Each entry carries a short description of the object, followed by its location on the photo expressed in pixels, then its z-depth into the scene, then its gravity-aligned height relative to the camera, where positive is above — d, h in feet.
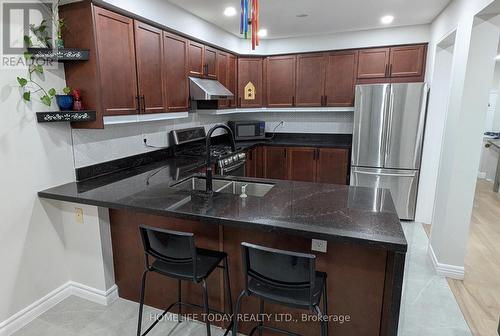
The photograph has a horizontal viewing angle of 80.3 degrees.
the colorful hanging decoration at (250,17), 5.44 +1.72
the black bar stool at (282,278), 4.39 -2.57
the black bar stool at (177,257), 5.27 -2.73
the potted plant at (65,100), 7.16 +0.21
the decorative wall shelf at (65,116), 6.85 -0.17
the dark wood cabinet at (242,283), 5.42 -3.32
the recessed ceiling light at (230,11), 10.21 +3.45
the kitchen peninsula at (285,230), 4.86 -1.97
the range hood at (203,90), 10.42 +0.72
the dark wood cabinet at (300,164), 13.98 -2.52
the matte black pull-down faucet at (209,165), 6.34 -1.19
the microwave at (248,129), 15.02 -0.93
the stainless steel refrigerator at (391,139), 11.87 -1.10
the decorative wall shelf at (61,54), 6.72 +1.25
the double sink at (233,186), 7.73 -1.99
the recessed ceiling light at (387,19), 11.29 +3.57
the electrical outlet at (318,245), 5.58 -2.49
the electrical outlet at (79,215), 7.39 -2.62
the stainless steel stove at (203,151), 10.94 -1.64
